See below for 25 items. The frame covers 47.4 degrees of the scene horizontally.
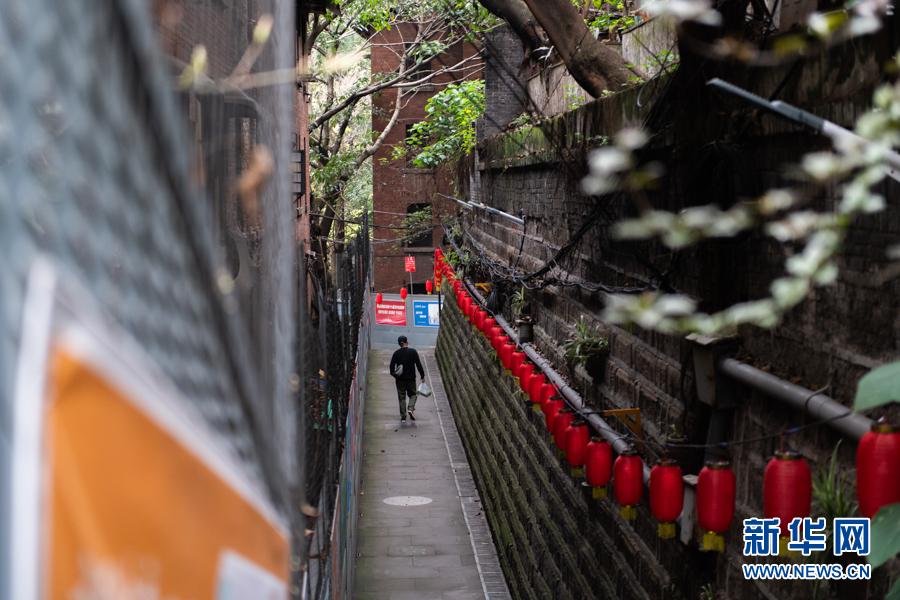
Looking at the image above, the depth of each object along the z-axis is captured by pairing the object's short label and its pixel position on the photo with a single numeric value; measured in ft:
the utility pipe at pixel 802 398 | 13.24
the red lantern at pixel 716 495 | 16.26
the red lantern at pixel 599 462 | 23.38
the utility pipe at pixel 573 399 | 22.79
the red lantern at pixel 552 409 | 27.83
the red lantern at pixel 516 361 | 36.65
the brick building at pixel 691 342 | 14.08
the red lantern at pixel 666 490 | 18.58
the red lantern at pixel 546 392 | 30.17
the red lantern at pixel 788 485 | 13.61
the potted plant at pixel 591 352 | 27.58
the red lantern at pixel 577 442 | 24.86
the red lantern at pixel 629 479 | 21.02
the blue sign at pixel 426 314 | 95.76
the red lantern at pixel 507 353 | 38.27
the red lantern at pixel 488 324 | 45.62
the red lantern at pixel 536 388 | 31.48
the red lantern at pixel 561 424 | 26.07
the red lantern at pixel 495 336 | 41.66
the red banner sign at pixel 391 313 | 89.92
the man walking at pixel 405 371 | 61.00
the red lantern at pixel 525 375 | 33.34
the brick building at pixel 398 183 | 113.91
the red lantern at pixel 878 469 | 11.27
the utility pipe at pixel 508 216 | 43.15
